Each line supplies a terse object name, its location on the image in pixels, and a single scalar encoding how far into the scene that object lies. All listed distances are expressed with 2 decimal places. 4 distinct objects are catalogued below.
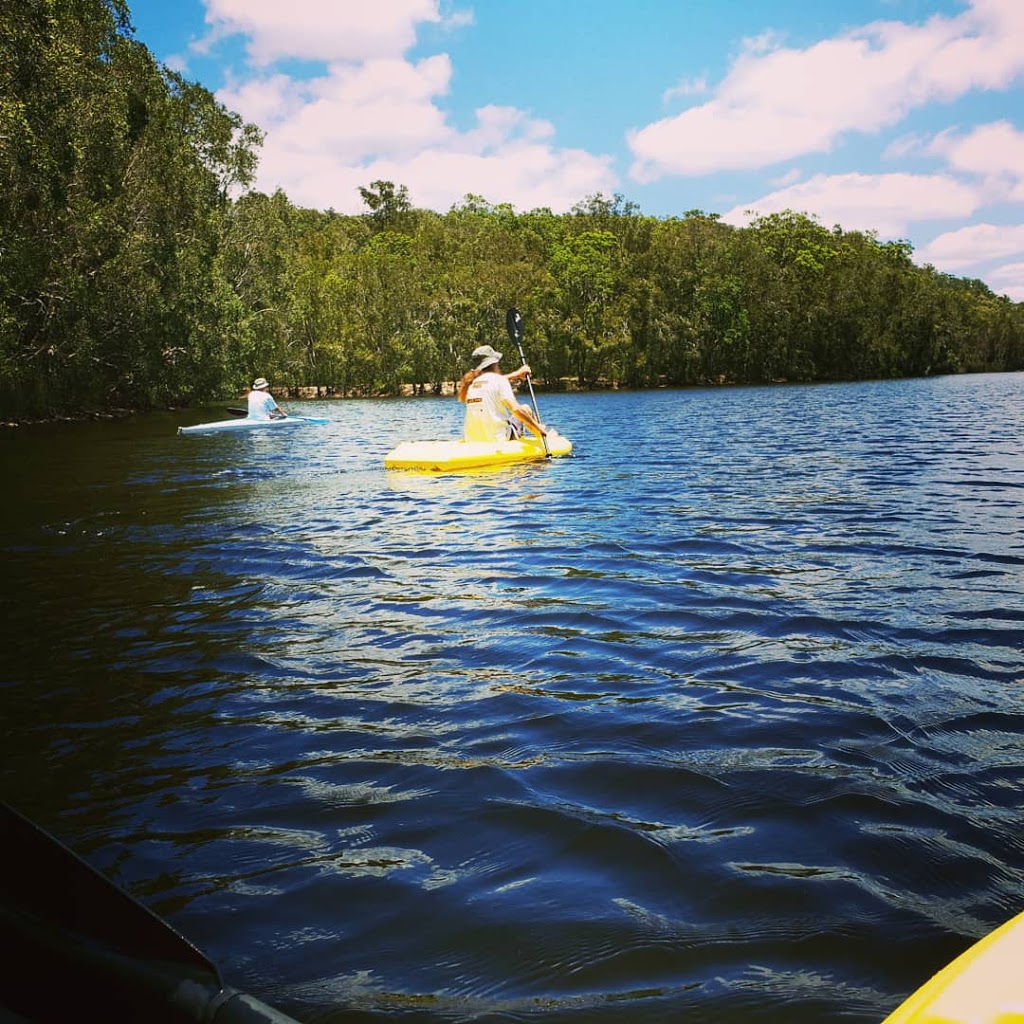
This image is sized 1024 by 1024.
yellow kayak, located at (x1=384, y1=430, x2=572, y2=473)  12.89
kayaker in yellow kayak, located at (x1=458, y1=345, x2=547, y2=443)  13.16
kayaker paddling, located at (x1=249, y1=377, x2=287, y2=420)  23.00
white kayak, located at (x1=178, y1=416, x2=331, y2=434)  21.58
